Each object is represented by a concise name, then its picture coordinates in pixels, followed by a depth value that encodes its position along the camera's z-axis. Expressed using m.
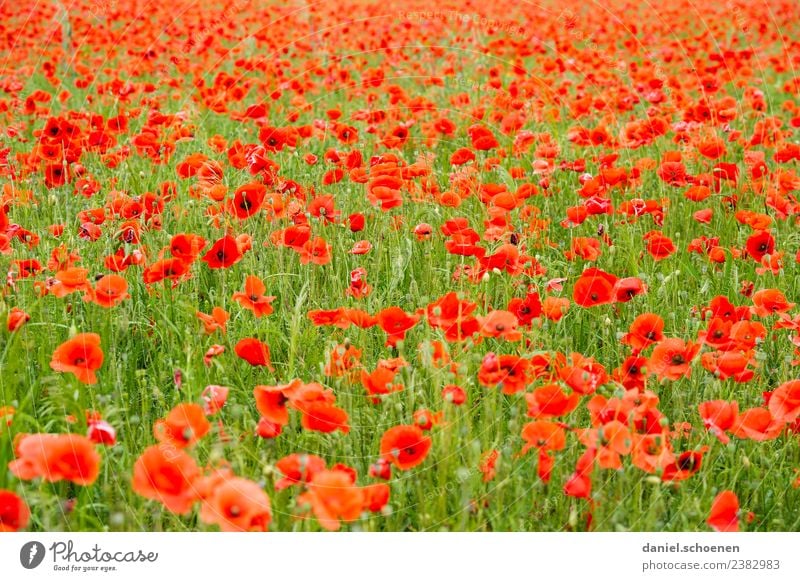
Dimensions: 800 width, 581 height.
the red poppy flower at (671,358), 4.68
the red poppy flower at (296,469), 3.81
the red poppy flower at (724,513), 4.08
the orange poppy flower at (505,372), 4.30
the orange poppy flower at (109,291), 4.91
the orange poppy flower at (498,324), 4.73
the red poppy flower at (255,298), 5.20
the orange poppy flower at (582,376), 4.27
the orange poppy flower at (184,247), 5.26
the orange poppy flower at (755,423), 4.49
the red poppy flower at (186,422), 4.02
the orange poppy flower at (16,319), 4.74
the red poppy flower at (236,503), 3.56
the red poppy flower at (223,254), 5.46
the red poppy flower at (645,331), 4.89
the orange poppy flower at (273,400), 4.13
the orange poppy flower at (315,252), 5.88
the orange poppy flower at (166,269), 5.21
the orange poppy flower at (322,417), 4.16
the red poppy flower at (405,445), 4.05
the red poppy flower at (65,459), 3.69
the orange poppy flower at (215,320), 4.96
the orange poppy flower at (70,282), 5.05
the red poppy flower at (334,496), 3.58
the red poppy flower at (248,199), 5.94
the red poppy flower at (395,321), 4.77
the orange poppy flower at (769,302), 5.41
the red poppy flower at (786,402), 4.48
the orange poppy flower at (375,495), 3.78
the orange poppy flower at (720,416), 4.23
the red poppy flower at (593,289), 5.00
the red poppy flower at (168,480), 3.69
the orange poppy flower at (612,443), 3.92
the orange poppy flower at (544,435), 4.13
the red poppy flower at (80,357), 4.52
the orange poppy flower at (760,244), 5.96
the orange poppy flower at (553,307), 5.36
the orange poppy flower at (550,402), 4.17
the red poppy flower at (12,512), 3.98
